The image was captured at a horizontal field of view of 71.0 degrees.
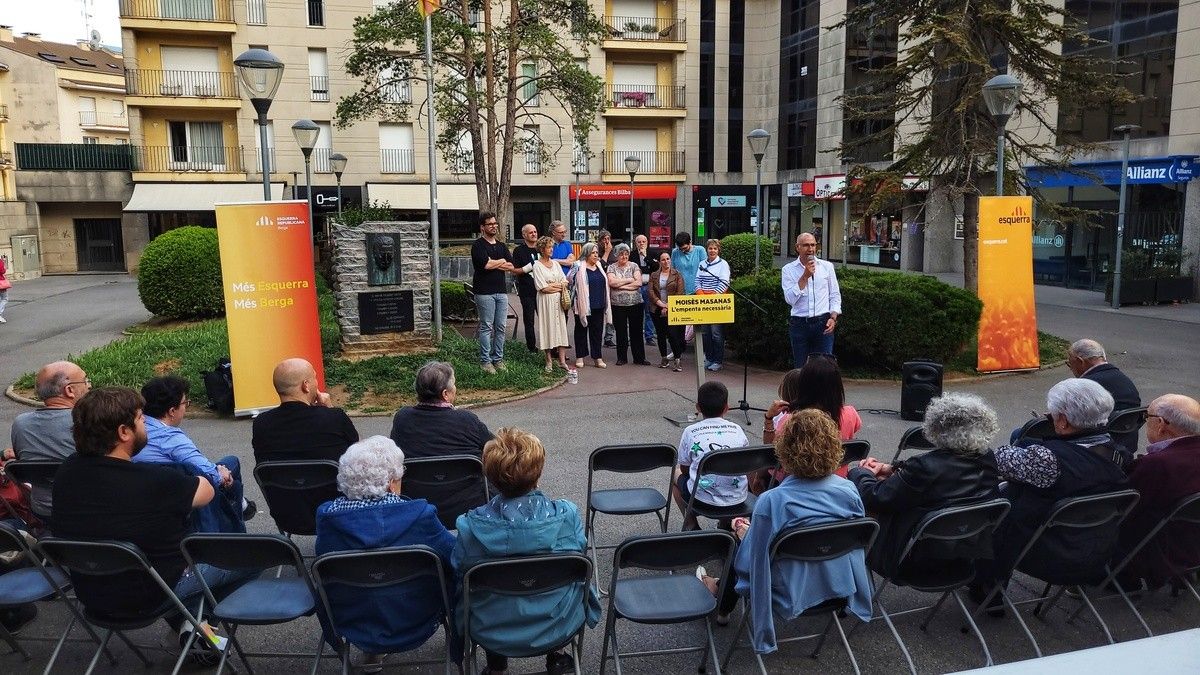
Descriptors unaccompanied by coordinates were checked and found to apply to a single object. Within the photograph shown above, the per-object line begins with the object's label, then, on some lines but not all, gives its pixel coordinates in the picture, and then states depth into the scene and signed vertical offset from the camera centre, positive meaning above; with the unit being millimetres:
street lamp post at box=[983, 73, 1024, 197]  10555 +1597
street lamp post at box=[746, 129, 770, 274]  17781 +1795
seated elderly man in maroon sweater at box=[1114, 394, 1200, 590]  4238 -1322
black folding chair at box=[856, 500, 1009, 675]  3889 -1496
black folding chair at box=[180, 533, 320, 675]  3605 -1698
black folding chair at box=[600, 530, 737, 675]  3555 -1702
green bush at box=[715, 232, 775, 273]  25859 -863
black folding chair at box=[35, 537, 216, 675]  3572 -1487
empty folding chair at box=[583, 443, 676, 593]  5109 -1498
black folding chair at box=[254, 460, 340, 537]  4672 -1474
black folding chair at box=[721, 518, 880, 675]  3631 -1379
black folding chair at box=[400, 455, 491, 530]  4777 -1463
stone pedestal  11391 -850
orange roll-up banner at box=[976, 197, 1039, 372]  11469 -844
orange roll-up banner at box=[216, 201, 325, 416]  8703 -659
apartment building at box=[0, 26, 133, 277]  33281 +1539
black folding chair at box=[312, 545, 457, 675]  3430 -1413
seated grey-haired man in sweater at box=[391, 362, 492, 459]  5074 -1186
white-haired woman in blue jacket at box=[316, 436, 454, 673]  3619 -1338
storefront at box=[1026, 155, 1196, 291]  20609 -67
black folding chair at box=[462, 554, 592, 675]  3357 -1409
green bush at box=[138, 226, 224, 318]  16312 -892
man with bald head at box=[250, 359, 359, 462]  4980 -1171
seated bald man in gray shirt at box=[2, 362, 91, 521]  4906 -1121
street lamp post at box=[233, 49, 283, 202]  8781 +1600
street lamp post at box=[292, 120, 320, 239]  20844 +2379
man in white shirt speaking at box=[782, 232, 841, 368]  9375 -835
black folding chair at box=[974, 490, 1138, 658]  4008 -1409
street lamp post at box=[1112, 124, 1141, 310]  19075 +307
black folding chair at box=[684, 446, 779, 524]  4703 -1323
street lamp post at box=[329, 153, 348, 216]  28578 +2329
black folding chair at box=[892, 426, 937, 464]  5516 -1427
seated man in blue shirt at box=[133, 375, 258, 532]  4488 -1192
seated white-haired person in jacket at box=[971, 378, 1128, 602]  4184 -1268
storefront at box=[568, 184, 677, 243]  38500 +759
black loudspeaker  8547 -1611
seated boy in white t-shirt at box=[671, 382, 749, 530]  4953 -1352
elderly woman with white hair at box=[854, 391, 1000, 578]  4059 -1222
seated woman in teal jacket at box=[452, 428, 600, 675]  3541 -1307
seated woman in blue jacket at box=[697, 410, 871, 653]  3764 -1339
